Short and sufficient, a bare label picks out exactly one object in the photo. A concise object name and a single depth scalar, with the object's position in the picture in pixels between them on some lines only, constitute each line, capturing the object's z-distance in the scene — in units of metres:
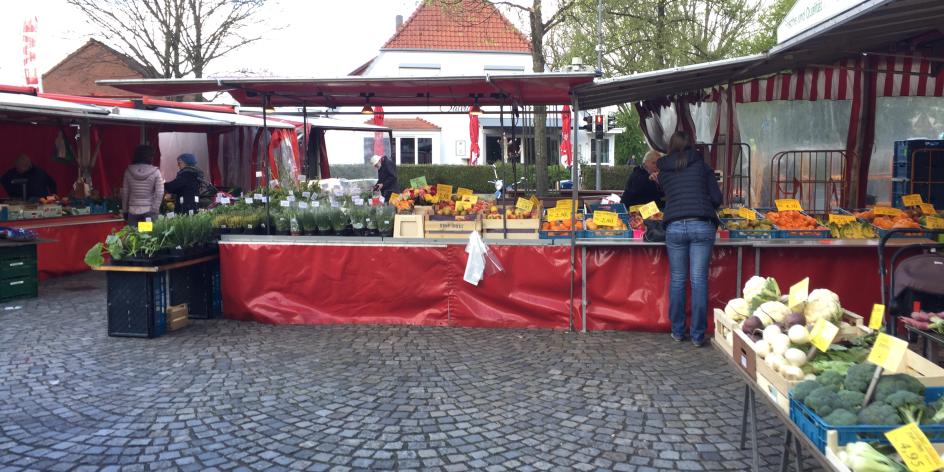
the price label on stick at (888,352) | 2.50
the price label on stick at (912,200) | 6.97
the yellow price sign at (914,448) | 2.02
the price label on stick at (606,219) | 6.41
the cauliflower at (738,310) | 3.66
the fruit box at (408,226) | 6.76
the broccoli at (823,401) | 2.37
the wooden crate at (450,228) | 6.66
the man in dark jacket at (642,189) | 7.30
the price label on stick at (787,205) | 6.77
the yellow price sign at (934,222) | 6.14
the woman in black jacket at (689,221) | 5.86
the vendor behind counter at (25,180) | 10.69
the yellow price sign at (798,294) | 3.43
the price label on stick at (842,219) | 6.34
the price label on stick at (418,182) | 8.17
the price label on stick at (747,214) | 6.51
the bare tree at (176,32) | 20.89
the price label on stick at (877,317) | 3.20
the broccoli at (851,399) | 2.37
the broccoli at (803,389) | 2.52
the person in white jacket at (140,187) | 9.37
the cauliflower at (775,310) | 3.32
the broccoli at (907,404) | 2.31
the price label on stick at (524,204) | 6.83
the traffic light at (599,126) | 17.73
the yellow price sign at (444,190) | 7.52
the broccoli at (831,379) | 2.56
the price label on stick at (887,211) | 6.74
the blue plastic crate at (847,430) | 2.24
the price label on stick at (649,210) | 6.35
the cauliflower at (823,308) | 3.26
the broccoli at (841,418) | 2.26
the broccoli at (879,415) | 2.27
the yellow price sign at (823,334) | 2.86
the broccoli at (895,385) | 2.42
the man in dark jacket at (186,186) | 10.20
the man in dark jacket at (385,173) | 11.41
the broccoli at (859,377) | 2.52
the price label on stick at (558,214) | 6.73
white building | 32.91
